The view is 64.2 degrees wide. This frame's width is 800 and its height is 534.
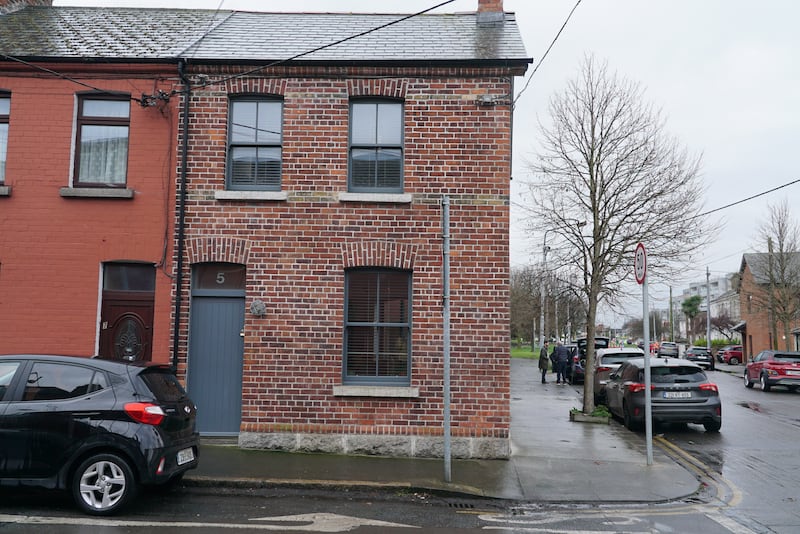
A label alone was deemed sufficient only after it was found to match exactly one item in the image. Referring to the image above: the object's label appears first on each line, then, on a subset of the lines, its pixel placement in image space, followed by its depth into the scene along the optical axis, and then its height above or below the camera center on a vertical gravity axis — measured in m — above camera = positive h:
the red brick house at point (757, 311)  37.38 +1.66
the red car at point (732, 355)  49.60 -1.46
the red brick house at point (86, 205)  10.22 +1.94
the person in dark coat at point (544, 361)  26.15 -1.15
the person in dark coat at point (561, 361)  25.77 -1.10
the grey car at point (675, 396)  12.85 -1.22
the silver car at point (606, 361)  18.67 -0.83
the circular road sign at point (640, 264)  9.60 +1.08
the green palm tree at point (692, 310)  95.51 +3.94
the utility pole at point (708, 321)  55.41 +1.32
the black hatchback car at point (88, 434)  6.45 -1.11
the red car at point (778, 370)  24.17 -1.23
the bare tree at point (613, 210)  14.23 +2.82
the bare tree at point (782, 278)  34.69 +3.28
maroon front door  10.33 +0.02
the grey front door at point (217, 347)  10.23 -0.32
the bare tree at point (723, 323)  72.59 +1.60
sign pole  9.42 +0.34
